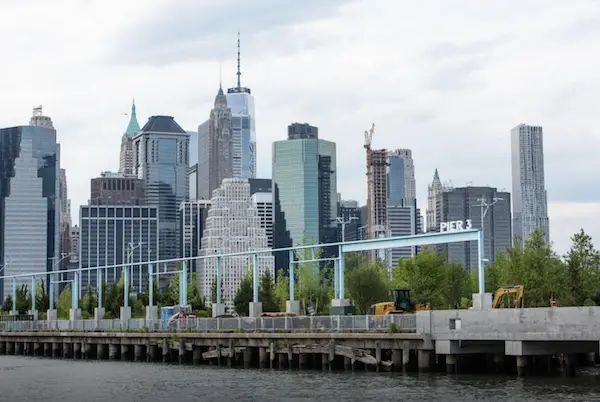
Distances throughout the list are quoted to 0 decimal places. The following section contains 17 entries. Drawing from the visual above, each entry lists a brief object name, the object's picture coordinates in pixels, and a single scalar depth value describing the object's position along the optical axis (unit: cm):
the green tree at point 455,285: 10174
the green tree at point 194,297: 12763
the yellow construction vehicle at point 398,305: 7125
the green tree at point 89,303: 12712
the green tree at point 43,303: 13238
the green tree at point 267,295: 10712
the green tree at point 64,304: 14305
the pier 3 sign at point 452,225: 7954
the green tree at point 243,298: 11233
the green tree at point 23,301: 13388
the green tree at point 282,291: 12544
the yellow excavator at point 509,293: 6438
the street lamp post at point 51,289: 10851
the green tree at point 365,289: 10144
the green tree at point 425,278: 9644
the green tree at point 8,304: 13838
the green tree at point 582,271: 7769
